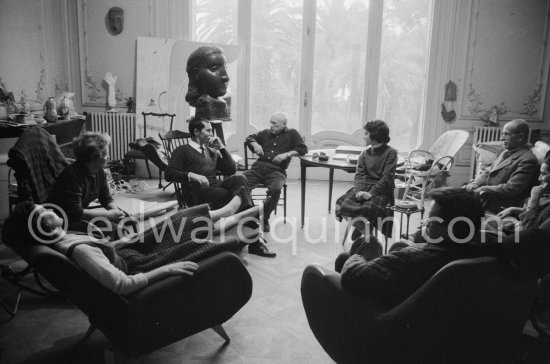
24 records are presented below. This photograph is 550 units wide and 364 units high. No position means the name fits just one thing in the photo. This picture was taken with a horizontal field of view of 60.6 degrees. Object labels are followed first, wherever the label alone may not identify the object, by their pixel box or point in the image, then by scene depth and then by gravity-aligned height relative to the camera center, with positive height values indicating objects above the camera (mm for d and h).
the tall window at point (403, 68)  6371 +448
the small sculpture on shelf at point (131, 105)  6727 -187
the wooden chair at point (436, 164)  4660 -650
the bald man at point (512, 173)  3383 -501
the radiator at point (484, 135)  6227 -410
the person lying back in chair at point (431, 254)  1684 -545
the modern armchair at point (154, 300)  1905 -880
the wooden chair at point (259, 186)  4551 -917
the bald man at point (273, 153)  4406 -547
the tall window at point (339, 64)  6477 +475
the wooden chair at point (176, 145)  3883 -576
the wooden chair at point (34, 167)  3053 -525
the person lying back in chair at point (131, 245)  1891 -704
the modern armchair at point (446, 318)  1555 -769
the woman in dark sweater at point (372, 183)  3727 -668
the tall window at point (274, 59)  6543 +518
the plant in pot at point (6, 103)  4711 -165
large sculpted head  4699 +208
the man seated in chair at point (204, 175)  3758 -648
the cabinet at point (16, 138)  4340 -516
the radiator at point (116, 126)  6738 -491
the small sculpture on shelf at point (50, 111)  5035 -231
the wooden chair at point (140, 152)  6211 -794
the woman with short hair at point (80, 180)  2799 -540
